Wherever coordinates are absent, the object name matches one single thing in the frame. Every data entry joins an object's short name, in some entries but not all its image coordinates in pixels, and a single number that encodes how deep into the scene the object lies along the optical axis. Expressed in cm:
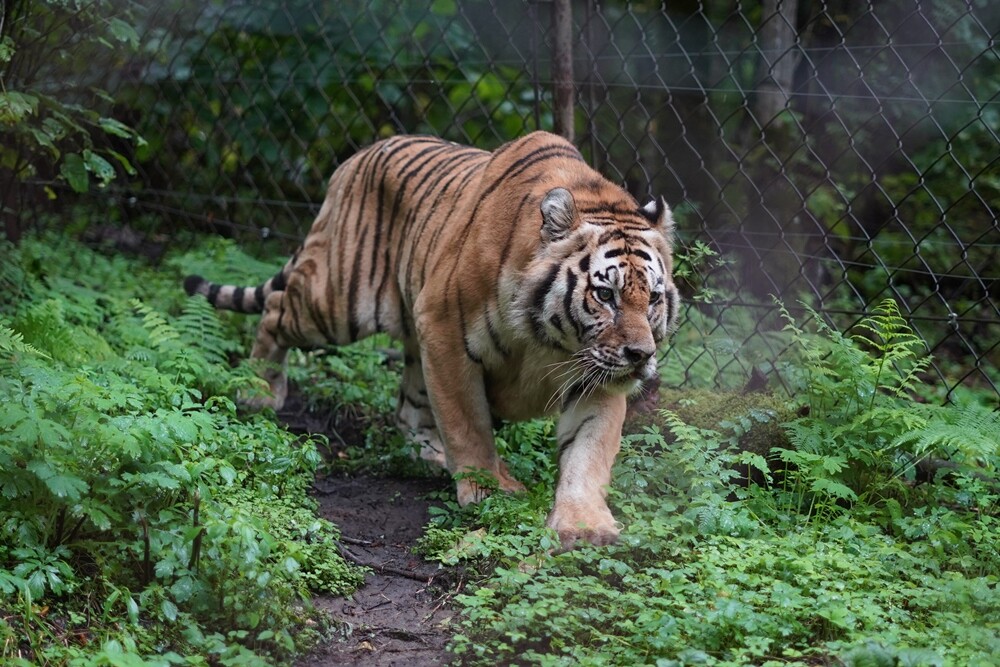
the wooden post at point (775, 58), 1319
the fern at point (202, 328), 1105
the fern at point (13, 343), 765
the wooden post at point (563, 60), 1187
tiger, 851
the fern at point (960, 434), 805
